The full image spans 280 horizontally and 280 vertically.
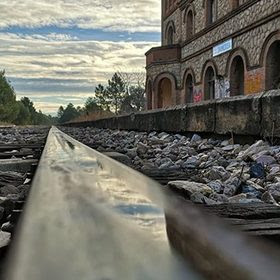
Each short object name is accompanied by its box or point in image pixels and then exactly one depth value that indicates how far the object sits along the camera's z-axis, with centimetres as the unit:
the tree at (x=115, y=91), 8758
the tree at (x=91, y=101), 9562
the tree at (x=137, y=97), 7186
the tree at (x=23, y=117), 9491
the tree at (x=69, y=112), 13725
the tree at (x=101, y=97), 9124
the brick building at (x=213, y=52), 1521
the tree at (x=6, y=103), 7112
